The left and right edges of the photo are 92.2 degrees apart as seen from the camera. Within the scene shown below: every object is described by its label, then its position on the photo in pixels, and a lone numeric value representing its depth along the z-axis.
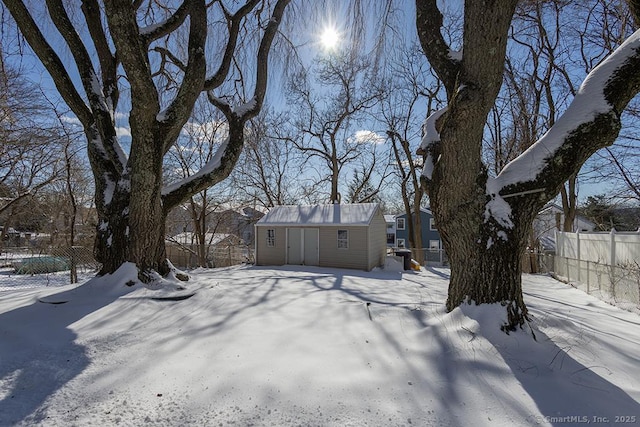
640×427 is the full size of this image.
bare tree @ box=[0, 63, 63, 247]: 8.34
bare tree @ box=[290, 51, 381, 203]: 17.69
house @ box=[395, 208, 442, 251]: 27.81
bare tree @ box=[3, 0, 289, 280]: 4.43
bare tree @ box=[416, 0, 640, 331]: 2.85
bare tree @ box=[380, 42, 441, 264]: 16.14
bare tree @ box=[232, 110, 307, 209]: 18.33
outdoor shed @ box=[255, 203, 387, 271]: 12.54
